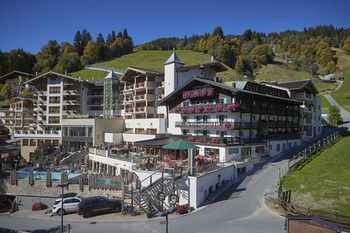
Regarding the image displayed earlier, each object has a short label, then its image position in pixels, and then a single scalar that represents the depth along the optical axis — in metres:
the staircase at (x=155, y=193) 27.23
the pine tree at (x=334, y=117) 71.22
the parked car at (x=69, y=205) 28.77
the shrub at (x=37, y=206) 33.72
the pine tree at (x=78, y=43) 155.23
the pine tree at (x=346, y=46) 168.26
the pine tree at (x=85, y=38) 159.12
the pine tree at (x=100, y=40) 152.68
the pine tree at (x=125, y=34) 176.80
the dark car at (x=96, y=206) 26.67
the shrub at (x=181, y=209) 25.92
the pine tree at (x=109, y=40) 172.32
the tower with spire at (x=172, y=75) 54.28
